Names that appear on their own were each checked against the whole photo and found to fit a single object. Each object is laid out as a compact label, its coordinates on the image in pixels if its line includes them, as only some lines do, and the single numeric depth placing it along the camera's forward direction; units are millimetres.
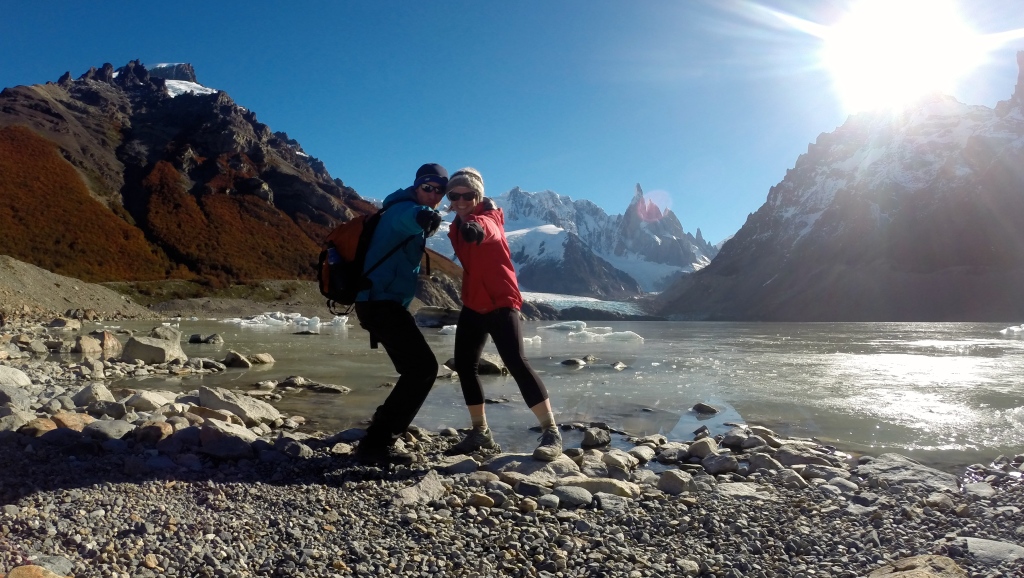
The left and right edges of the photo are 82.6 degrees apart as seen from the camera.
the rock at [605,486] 3967
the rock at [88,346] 14570
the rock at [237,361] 13930
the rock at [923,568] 2607
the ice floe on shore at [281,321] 43656
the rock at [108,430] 4414
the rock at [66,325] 26134
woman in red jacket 4672
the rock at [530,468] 4145
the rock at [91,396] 6336
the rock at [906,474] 4274
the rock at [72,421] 4582
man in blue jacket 4363
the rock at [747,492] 4031
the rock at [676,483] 4188
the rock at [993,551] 2842
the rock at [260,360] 14680
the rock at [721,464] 4910
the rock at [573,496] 3701
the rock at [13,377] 7361
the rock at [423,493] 3559
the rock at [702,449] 5383
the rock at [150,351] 13023
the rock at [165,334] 14366
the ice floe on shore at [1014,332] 41625
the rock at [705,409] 8539
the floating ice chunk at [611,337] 32375
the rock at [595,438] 6031
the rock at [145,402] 6309
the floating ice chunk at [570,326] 42281
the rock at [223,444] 4320
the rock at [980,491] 4105
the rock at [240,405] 6254
